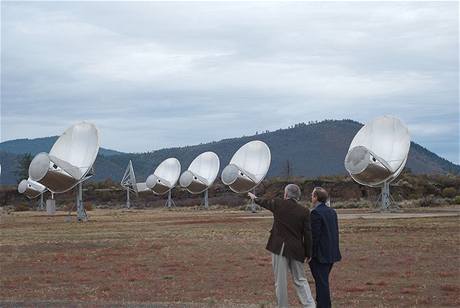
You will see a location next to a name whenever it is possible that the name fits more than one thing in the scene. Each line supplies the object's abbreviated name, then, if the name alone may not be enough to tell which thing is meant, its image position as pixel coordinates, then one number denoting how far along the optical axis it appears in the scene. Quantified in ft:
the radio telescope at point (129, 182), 284.20
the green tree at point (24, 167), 410.06
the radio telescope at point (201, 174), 254.06
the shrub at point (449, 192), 255.15
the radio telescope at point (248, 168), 208.23
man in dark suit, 38.73
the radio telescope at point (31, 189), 285.95
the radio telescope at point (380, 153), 162.80
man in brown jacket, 38.73
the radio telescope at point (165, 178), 278.05
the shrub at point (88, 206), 271.20
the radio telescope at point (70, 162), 156.66
